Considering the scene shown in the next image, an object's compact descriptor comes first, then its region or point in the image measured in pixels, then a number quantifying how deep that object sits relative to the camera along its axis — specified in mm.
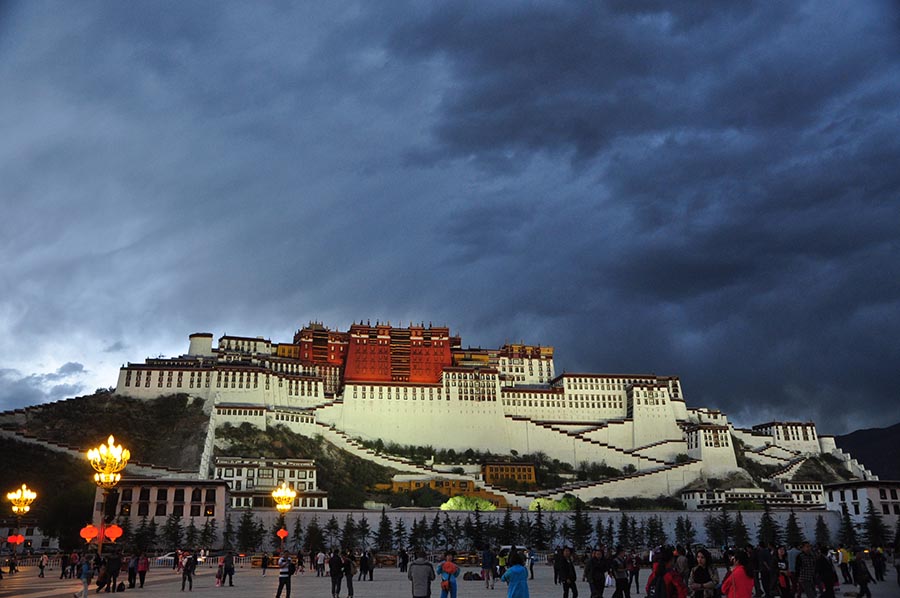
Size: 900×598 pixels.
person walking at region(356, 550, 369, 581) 28462
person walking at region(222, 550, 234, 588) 23750
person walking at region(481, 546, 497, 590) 22531
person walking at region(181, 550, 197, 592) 21891
